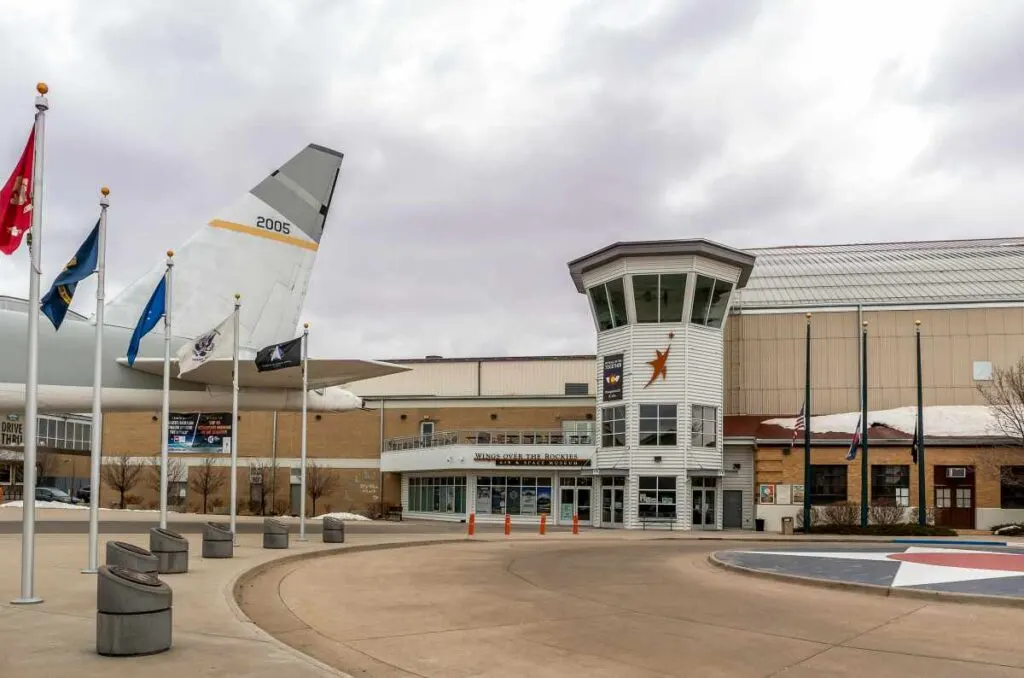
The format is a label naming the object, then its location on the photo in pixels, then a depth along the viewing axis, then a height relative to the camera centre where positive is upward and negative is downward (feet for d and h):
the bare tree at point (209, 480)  210.38 -17.63
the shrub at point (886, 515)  144.46 -16.35
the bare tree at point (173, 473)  213.87 -16.35
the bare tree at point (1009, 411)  145.59 -0.54
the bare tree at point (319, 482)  205.67 -17.35
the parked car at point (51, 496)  208.71 -21.22
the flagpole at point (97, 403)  53.62 -0.22
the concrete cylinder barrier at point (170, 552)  57.00 -9.12
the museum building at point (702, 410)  153.79 -1.04
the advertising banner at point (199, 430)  195.62 -6.27
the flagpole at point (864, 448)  138.00 -6.13
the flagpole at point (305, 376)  93.40 +2.43
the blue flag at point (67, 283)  49.62 +5.96
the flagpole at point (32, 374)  40.75 +1.07
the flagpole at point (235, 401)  80.69 -0.06
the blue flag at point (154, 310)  69.05 +6.42
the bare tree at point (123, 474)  206.09 -16.27
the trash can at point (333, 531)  90.27 -12.22
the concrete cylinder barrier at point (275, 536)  81.10 -11.44
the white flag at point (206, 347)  79.36 +4.41
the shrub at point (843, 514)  143.84 -16.30
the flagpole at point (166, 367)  68.44 +2.40
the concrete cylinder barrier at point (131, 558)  42.97 -7.23
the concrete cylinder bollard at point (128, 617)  30.53 -6.96
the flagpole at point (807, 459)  140.97 -7.99
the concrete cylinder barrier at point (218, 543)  68.54 -10.24
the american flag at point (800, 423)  141.76 -2.62
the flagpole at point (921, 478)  139.23 -10.52
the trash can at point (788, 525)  142.10 -17.85
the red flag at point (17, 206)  42.57 +8.56
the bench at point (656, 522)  151.29 -18.49
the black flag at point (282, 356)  83.66 +3.90
